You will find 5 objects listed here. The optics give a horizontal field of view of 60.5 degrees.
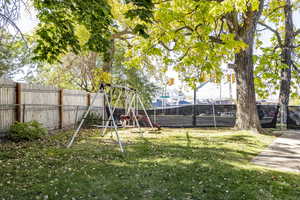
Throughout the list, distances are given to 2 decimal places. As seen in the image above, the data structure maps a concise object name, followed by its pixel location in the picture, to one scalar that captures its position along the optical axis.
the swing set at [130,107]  9.04
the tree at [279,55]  12.66
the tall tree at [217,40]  8.57
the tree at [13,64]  17.91
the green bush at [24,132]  7.50
